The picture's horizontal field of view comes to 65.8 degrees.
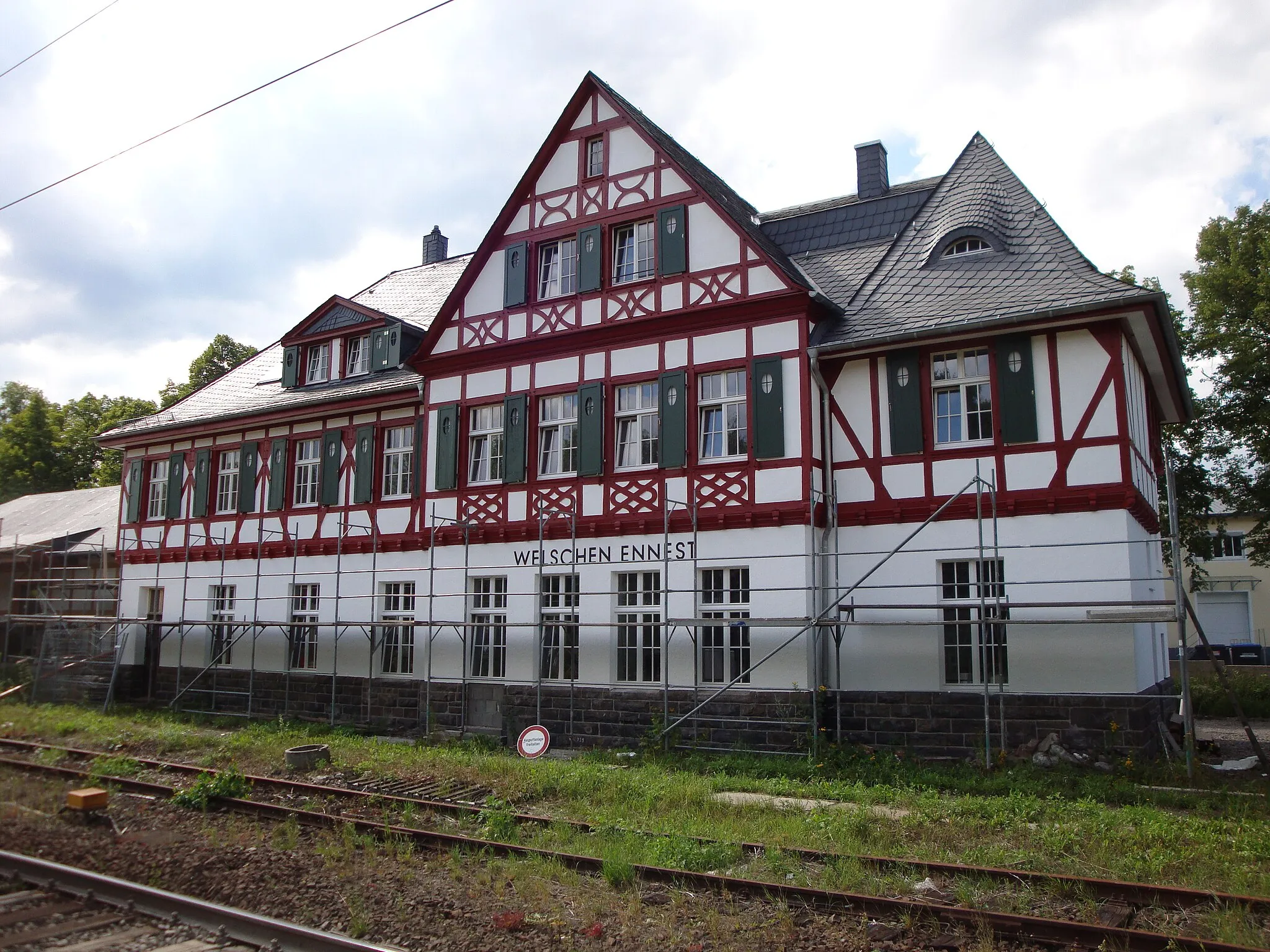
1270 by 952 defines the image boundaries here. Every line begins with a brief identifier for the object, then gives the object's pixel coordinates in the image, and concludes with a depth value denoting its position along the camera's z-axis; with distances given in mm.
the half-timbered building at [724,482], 14094
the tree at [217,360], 44281
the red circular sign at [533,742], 14500
